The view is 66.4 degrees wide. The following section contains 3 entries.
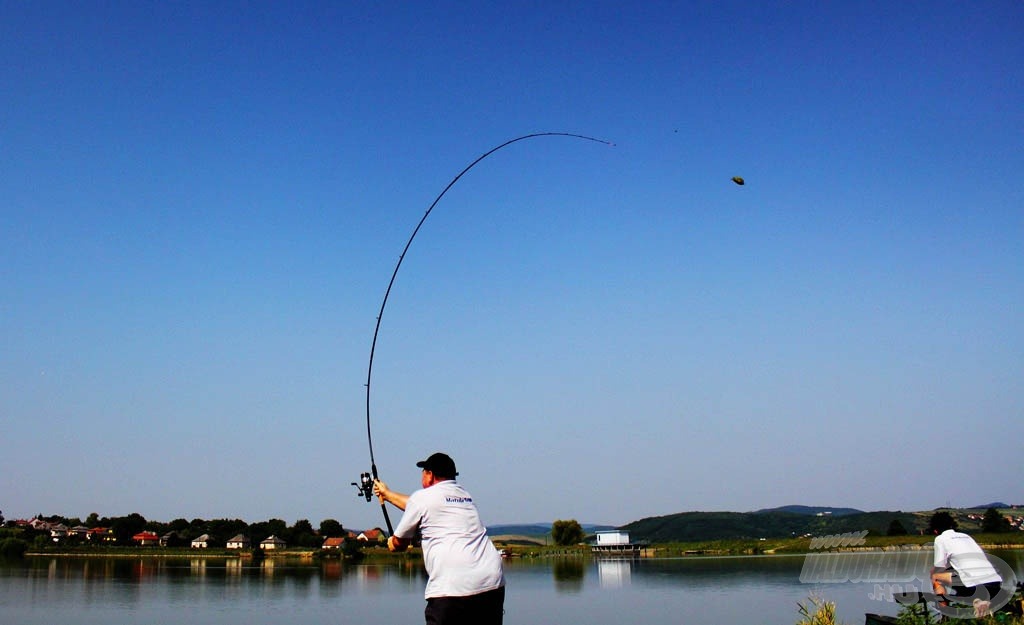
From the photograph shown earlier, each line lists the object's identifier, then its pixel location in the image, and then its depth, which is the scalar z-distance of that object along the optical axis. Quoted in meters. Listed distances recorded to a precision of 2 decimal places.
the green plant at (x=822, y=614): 11.16
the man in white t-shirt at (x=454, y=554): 4.54
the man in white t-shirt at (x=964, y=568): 7.50
